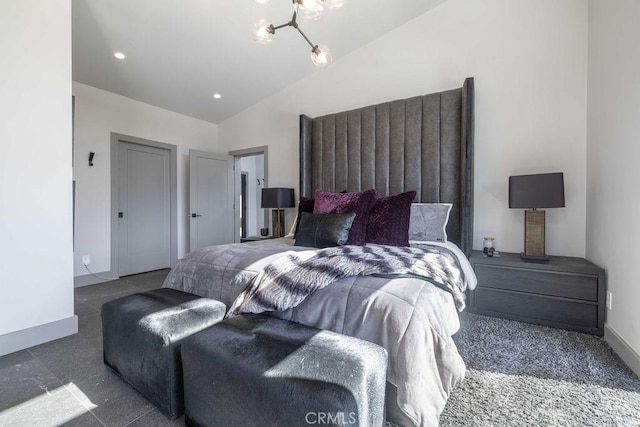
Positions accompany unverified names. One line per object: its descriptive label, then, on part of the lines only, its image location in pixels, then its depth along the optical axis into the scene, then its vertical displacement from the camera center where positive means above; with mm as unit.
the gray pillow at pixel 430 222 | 2775 -127
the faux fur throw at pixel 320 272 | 1470 -354
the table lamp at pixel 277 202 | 3967 +96
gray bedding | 1150 -532
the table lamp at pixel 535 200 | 2424 +84
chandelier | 1770 +1273
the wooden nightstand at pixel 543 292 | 2254 -696
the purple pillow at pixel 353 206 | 2564 +30
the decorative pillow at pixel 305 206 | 3321 +35
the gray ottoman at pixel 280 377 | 929 -606
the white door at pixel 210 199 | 4738 +173
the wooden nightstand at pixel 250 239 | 3865 -415
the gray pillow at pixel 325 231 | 2459 -192
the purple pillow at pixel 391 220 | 2527 -101
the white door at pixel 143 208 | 4176 +7
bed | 1194 -332
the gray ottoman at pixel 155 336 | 1392 -672
